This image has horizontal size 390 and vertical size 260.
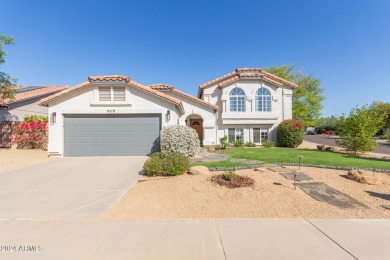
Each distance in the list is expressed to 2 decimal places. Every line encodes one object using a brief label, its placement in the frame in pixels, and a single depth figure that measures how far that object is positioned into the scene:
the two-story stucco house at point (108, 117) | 11.18
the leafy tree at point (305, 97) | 26.14
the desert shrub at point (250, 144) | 16.18
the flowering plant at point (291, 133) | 15.30
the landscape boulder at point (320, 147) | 14.42
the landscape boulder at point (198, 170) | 6.61
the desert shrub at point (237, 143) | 16.12
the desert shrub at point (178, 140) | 9.61
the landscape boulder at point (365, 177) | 5.73
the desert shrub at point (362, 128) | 11.48
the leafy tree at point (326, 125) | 52.90
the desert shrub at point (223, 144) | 14.52
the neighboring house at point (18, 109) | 16.05
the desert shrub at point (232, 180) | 5.42
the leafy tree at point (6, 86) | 15.68
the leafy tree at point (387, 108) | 35.43
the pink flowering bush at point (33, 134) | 14.67
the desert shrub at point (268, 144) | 15.78
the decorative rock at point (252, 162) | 8.60
